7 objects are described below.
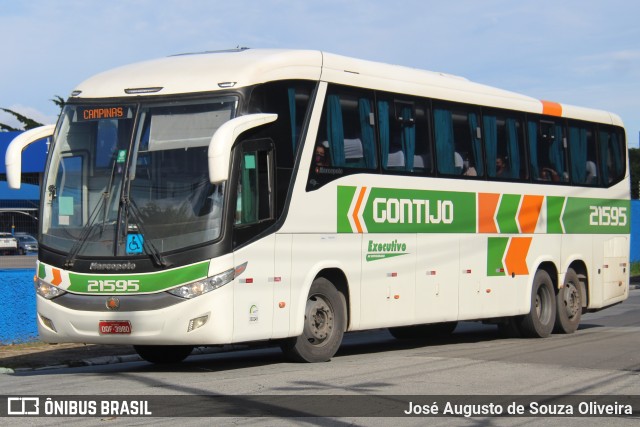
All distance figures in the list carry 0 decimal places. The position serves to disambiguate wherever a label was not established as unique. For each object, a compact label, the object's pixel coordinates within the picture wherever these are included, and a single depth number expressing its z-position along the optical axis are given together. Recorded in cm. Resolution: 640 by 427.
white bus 1219
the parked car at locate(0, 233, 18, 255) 4266
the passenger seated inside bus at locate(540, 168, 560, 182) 1886
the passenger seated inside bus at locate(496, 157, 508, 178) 1761
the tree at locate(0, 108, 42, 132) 7912
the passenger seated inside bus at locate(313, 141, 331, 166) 1369
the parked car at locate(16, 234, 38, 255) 4525
